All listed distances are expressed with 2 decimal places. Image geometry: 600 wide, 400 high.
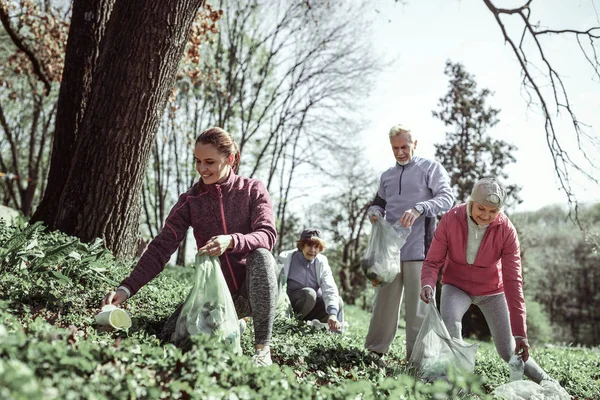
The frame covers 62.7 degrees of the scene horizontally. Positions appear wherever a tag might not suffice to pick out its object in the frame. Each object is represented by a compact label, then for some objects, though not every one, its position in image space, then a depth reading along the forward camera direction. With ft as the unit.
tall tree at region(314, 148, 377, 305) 97.14
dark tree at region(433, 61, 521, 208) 86.02
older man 14.42
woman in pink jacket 12.62
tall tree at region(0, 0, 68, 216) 40.81
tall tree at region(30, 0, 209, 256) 15.08
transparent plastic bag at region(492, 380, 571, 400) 10.69
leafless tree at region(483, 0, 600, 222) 20.47
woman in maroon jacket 10.45
